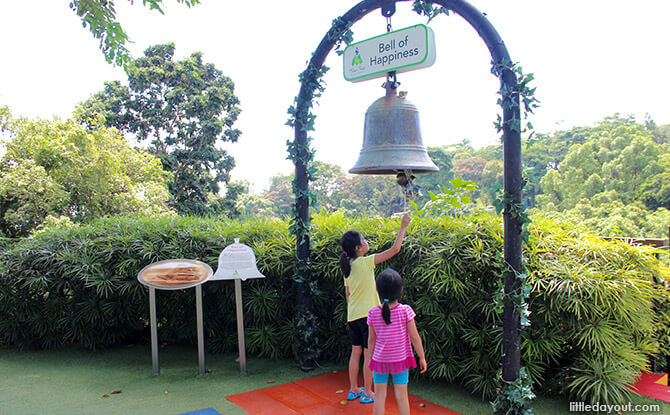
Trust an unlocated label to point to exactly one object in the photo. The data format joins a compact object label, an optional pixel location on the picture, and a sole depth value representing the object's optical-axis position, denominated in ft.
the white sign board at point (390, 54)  11.25
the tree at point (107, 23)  16.85
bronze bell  11.22
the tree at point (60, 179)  38.99
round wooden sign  15.40
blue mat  12.10
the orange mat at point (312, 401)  12.09
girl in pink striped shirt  9.73
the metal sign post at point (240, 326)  15.46
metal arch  10.50
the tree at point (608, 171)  91.91
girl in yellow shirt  11.98
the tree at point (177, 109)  77.82
